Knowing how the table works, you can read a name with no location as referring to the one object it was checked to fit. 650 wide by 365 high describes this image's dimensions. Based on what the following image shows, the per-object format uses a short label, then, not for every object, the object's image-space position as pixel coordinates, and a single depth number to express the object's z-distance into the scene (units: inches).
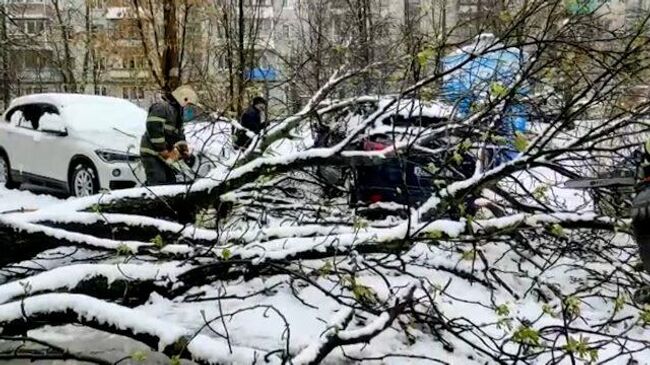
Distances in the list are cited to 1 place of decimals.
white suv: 363.3
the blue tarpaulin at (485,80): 206.5
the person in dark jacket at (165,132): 285.3
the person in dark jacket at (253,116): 338.1
